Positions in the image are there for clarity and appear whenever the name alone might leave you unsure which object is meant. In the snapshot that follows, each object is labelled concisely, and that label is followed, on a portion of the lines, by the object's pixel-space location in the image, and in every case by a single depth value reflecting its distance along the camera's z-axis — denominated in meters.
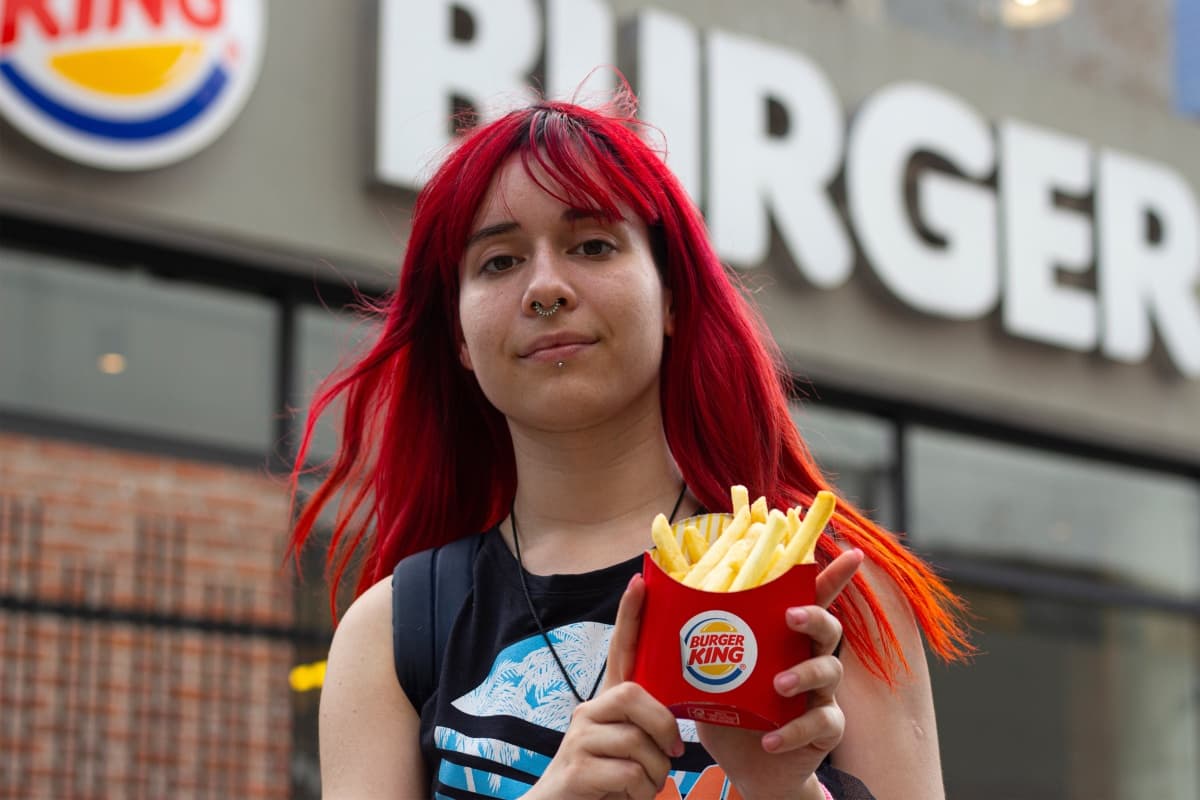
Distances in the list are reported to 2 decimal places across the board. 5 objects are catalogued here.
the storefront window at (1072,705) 9.31
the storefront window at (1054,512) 9.63
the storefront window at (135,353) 7.11
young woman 2.20
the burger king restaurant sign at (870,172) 7.61
